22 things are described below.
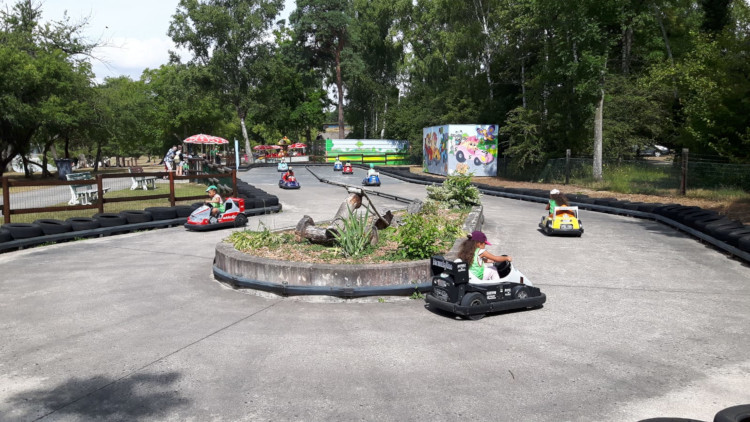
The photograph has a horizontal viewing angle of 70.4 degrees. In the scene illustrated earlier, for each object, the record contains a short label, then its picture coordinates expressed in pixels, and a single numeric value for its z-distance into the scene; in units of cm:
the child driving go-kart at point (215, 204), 1524
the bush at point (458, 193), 1664
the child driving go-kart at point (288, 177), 2947
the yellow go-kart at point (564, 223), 1362
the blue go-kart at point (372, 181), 3016
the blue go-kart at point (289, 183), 2920
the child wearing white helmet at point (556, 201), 1373
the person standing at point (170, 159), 3183
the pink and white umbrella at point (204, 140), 3819
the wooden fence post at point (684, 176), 2137
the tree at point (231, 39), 5897
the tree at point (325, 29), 6844
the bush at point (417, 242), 854
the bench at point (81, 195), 1903
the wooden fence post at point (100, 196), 1589
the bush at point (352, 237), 905
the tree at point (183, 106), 6100
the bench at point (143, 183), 2512
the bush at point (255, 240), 966
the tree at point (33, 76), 3403
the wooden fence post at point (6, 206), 1374
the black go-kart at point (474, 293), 685
